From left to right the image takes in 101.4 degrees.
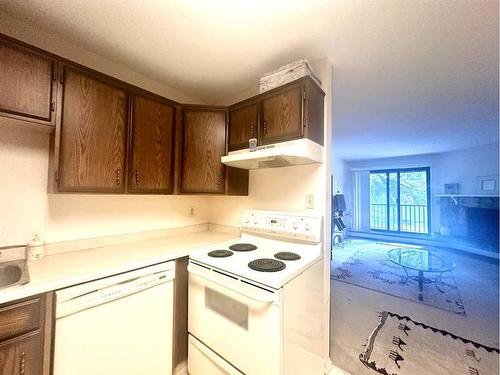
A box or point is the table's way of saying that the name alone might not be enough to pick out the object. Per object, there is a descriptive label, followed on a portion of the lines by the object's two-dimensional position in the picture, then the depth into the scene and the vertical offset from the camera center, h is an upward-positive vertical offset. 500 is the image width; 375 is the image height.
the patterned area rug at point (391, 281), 2.67 -1.38
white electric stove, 1.04 -0.65
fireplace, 4.30 -0.60
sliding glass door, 5.65 -0.18
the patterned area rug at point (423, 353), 1.60 -1.37
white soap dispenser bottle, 1.26 -0.37
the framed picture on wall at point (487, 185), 4.30 +0.22
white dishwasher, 1.00 -0.75
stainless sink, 1.10 -0.46
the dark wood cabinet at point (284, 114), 1.41 +0.60
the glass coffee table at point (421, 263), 2.68 -0.96
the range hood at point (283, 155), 1.31 +0.25
